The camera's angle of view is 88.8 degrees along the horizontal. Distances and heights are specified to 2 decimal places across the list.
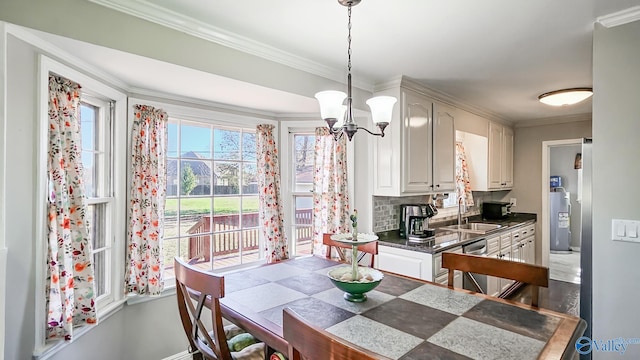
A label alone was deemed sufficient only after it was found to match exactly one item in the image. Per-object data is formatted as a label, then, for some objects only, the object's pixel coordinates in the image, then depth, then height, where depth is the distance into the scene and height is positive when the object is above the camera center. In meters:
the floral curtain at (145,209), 2.35 -0.22
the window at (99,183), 2.15 -0.03
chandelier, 1.64 +0.37
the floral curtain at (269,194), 3.07 -0.14
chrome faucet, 4.13 -0.40
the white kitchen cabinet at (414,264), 2.70 -0.73
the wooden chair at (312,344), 0.79 -0.42
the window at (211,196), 2.71 -0.15
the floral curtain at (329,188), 3.13 -0.08
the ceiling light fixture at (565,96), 3.19 +0.84
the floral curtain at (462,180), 4.34 +0.00
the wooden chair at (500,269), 1.57 -0.47
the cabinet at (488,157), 4.37 +0.31
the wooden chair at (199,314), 1.36 -0.63
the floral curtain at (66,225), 1.67 -0.25
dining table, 1.13 -0.58
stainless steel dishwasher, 3.07 -0.70
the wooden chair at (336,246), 2.35 -0.51
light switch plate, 1.78 -0.28
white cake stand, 1.52 -0.30
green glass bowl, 1.50 -0.48
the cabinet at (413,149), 2.96 +0.29
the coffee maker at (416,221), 3.12 -0.40
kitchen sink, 4.02 -0.59
